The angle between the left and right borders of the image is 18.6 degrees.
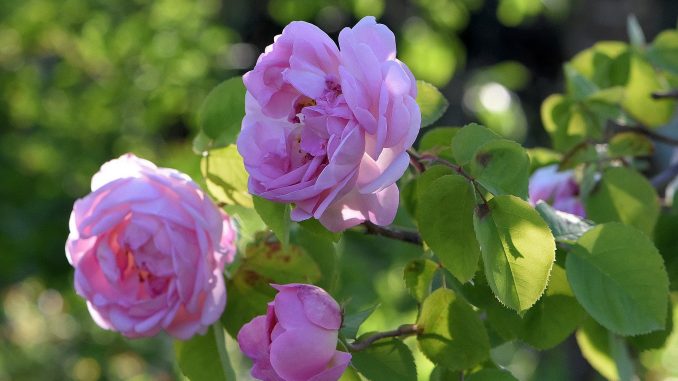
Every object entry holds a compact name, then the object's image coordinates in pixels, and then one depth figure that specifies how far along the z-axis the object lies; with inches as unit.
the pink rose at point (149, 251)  34.8
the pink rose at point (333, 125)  31.2
